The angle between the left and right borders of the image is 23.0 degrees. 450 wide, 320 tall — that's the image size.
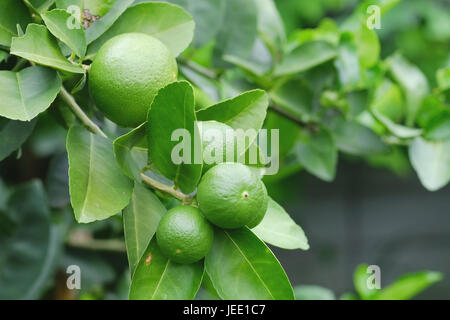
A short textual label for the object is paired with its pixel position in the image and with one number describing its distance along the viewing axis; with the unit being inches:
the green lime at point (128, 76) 22.1
